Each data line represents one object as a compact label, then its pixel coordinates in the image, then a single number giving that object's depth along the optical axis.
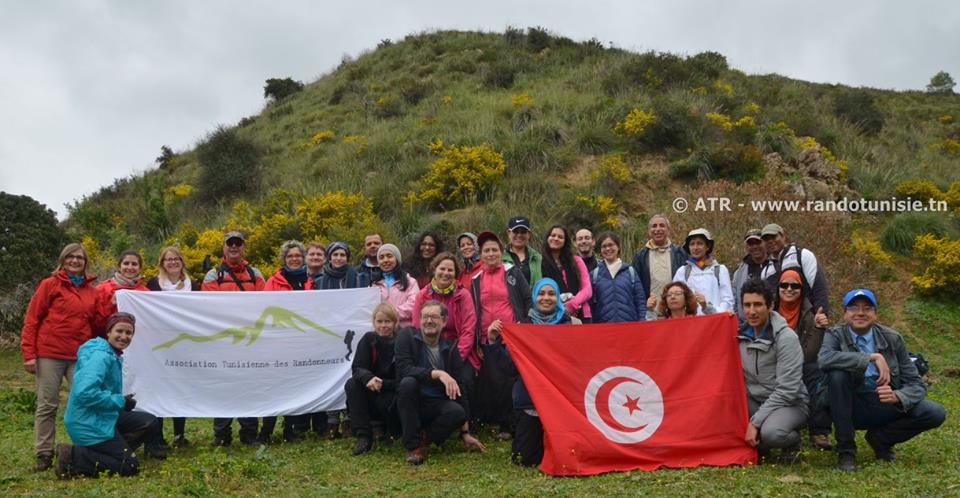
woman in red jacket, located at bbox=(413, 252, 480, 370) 6.61
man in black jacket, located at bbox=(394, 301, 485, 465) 6.20
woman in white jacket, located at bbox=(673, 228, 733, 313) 6.71
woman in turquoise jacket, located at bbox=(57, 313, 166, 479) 5.66
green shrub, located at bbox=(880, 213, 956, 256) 15.32
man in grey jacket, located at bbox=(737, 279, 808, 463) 5.44
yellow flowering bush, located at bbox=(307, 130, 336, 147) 24.78
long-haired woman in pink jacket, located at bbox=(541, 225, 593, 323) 7.10
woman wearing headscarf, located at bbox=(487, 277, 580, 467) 5.77
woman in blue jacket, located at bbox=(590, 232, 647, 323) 7.16
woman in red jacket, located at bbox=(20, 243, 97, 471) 6.19
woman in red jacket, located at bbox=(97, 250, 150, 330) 6.83
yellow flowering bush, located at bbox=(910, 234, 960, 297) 13.59
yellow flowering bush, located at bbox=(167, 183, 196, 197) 23.28
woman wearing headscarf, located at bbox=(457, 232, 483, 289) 7.52
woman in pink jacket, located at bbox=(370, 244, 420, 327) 7.23
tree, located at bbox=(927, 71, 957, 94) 42.77
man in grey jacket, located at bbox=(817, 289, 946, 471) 5.32
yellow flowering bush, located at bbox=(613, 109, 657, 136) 18.72
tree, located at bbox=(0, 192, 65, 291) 14.83
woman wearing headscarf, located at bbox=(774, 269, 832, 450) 5.89
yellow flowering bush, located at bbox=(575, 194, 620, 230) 15.11
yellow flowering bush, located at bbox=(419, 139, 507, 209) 16.69
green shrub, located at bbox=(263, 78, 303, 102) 37.09
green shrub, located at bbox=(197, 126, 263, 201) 22.41
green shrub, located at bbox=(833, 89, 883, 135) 24.74
